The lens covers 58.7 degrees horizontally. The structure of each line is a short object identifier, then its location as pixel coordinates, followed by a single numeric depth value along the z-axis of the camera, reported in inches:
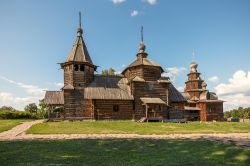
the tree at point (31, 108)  2097.7
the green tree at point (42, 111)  1856.8
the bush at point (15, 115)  1523.6
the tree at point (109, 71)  2457.2
